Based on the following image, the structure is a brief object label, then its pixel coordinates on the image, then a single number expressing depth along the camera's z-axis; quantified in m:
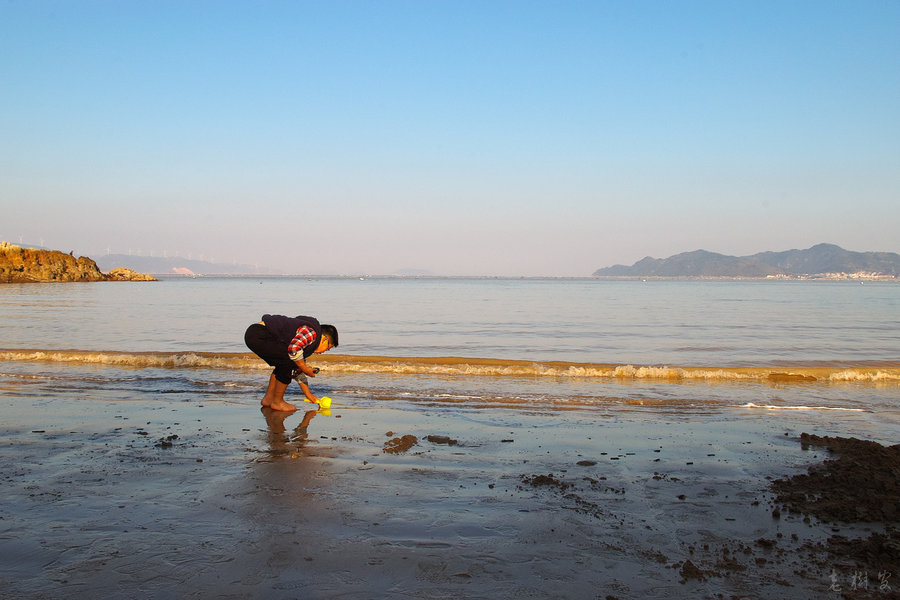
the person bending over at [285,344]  7.99
